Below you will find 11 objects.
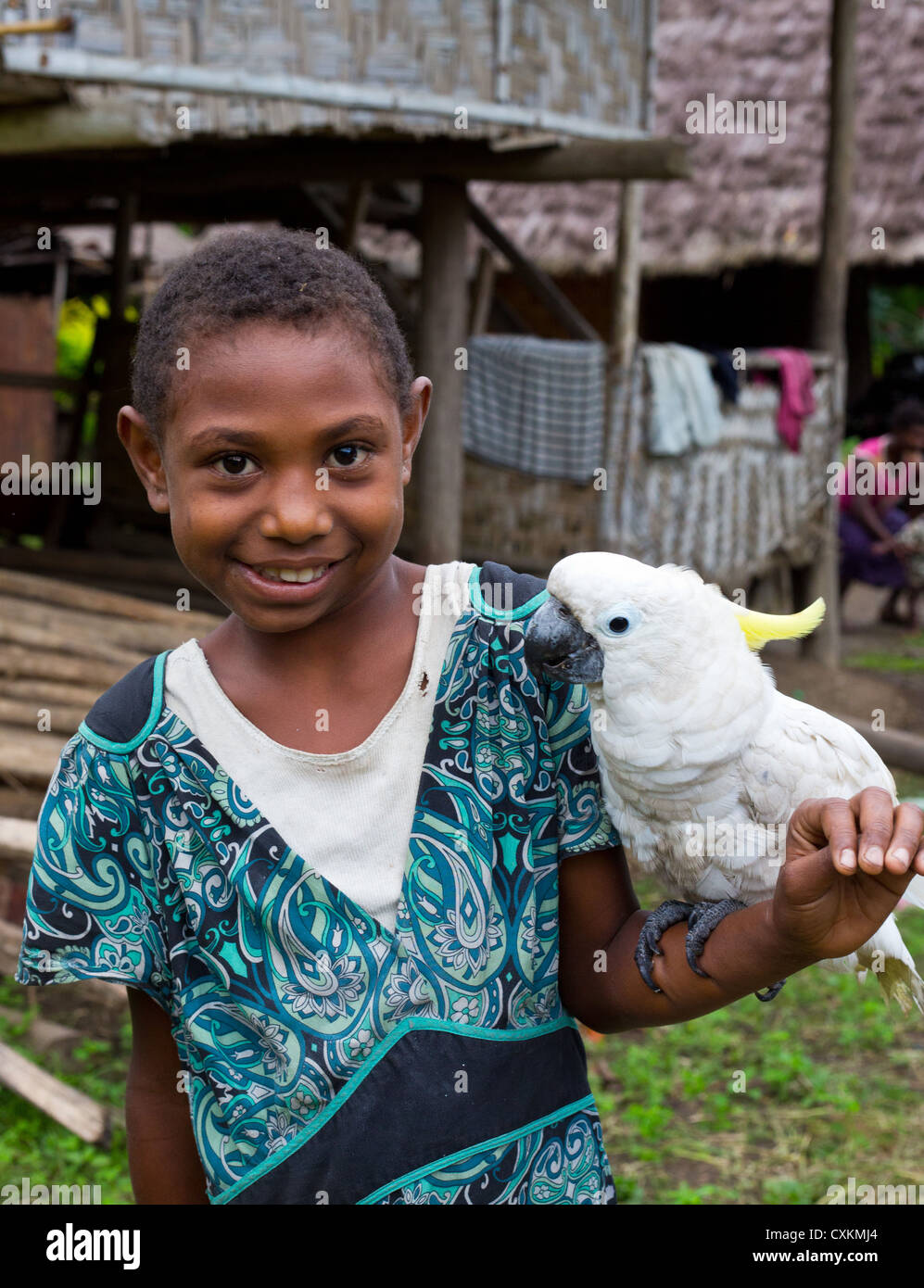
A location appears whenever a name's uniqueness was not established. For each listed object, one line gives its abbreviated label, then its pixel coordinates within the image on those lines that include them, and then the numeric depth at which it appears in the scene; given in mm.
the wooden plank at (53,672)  4707
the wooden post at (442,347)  5965
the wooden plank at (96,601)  5348
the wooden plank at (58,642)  4871
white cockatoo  1546
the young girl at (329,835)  1384
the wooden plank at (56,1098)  3289
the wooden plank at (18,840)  3467
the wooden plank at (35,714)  4461
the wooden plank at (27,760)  4137
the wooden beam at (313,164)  5246
